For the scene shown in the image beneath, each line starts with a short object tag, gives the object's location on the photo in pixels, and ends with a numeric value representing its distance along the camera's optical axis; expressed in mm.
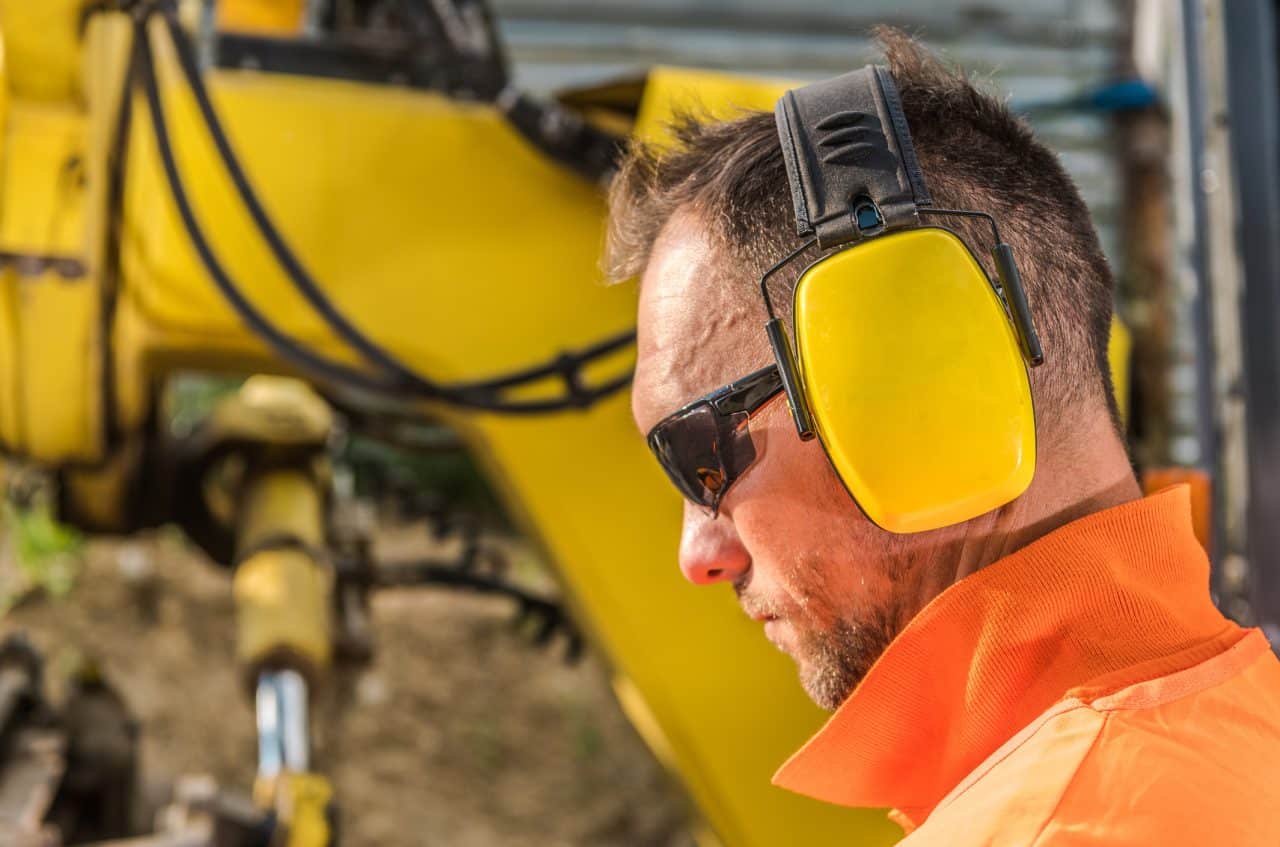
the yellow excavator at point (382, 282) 2082
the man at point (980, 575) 822
